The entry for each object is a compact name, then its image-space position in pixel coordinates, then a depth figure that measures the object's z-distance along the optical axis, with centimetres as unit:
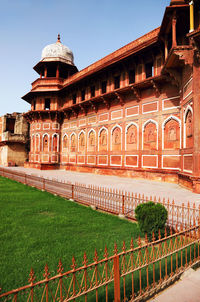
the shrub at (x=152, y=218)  377
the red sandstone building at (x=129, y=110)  923
